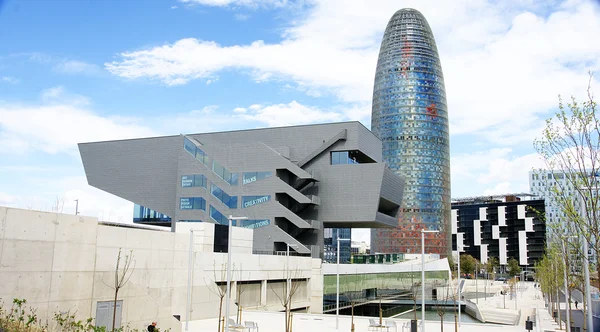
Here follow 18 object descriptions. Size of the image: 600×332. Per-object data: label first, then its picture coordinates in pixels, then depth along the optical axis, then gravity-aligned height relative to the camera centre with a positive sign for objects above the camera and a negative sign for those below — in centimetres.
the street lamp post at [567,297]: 3245 -266
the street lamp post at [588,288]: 2256 -126
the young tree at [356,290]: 6157 -438
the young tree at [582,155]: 1767 +342
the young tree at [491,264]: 15500 -275
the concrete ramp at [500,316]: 5388 -609
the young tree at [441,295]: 8012 -626
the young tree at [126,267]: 2677 -113
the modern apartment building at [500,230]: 17388 +850
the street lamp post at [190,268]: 3115 -123
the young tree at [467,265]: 15138 -292
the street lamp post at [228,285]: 2451 -170
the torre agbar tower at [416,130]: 16875 +3822
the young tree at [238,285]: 4327 -296
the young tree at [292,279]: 5089 -285
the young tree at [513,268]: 15650 -346
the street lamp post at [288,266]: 4896 -148
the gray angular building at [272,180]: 6844 +900
